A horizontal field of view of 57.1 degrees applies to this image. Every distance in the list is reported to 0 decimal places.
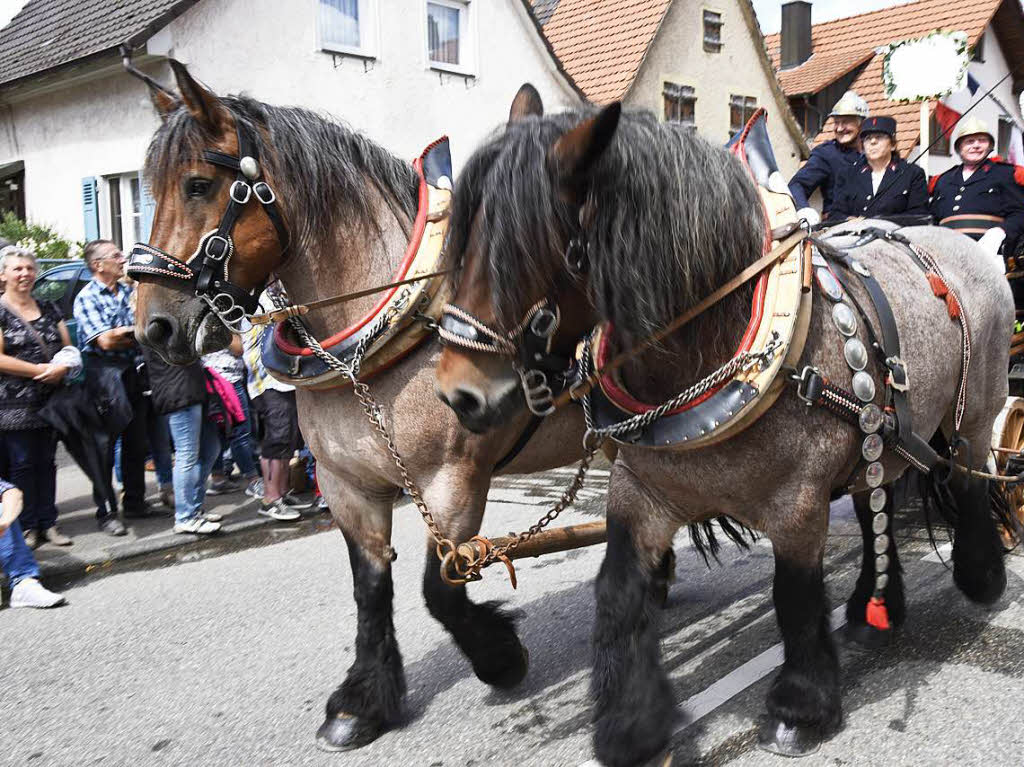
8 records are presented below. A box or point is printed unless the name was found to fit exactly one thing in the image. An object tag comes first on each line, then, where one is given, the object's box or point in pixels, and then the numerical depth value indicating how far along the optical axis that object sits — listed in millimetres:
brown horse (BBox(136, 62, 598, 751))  2623
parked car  7793
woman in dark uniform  4637
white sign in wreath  5953
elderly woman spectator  5117
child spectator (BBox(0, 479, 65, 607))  4500
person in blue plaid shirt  5664
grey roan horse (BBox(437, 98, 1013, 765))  2031
